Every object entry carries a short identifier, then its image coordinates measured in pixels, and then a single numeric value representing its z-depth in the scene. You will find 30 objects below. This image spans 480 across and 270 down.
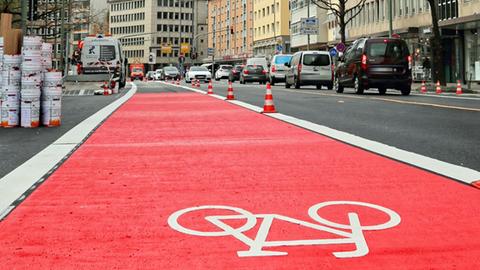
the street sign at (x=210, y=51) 113.24
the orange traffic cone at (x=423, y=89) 30.69
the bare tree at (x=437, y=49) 31.82
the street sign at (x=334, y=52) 47.67
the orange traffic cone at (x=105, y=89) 28.12
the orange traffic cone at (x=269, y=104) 14.49
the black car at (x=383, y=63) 23.34
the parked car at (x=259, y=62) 50.36
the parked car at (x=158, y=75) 86.79
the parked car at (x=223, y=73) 74.50
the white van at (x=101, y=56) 32.84
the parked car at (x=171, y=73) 71.31
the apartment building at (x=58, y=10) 42.41
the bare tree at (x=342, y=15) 48.38
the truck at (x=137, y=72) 94.34
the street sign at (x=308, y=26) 59.50
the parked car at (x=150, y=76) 92.20
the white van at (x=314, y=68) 32.38
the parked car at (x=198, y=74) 57.50
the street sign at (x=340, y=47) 43.91
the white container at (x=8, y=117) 11.56
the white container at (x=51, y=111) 11.73
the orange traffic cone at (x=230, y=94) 21.12
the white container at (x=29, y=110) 11.47
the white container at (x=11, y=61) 11.55
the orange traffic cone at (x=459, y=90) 27.00
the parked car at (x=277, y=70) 43.41
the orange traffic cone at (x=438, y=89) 28.56
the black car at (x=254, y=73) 49.44
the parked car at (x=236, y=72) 60.94
